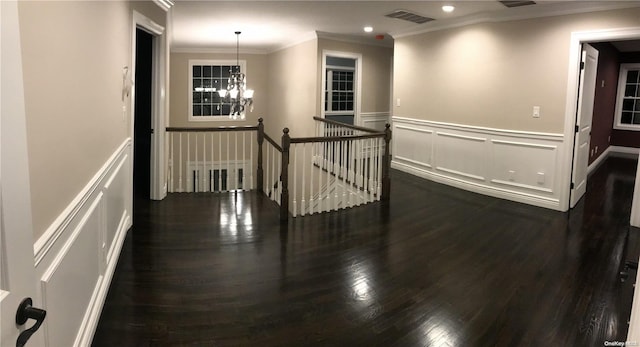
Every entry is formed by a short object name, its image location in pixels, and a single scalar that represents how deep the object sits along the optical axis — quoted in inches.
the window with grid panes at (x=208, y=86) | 432.5
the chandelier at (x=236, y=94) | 321.7
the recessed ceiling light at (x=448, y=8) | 214.6
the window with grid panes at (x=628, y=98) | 389.1
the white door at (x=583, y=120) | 208.1
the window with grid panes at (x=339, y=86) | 384.2
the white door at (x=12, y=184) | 34.9
